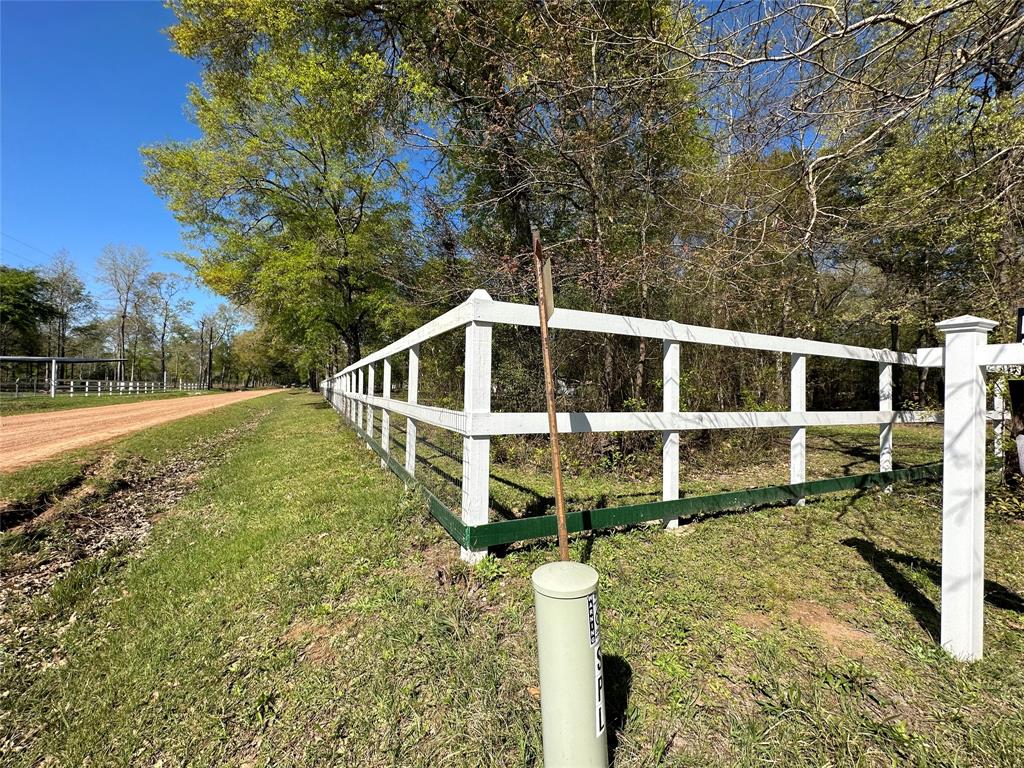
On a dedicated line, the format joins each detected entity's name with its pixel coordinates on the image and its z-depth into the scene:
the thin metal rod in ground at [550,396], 1.92
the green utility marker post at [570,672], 1.43
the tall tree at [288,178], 8.76
